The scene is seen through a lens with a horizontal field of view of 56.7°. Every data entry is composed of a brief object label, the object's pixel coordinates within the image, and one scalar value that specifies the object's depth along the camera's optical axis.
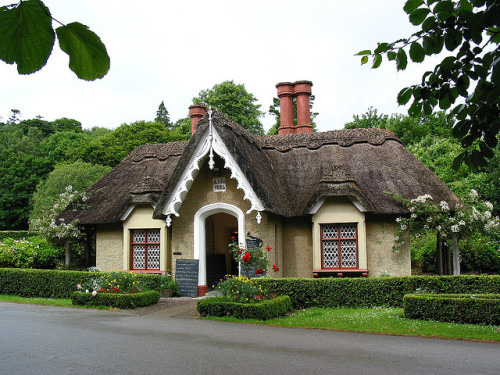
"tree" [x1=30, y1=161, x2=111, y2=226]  38.59
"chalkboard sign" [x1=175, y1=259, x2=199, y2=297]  16.55
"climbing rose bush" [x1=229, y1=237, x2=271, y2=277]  14.93
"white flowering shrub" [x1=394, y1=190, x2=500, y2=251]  15.53
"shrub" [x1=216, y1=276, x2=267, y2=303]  12.77
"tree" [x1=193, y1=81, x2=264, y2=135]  44.38
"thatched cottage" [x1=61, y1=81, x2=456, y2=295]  16.28
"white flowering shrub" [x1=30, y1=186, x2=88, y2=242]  19.66
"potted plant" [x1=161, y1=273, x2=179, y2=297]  16.45
